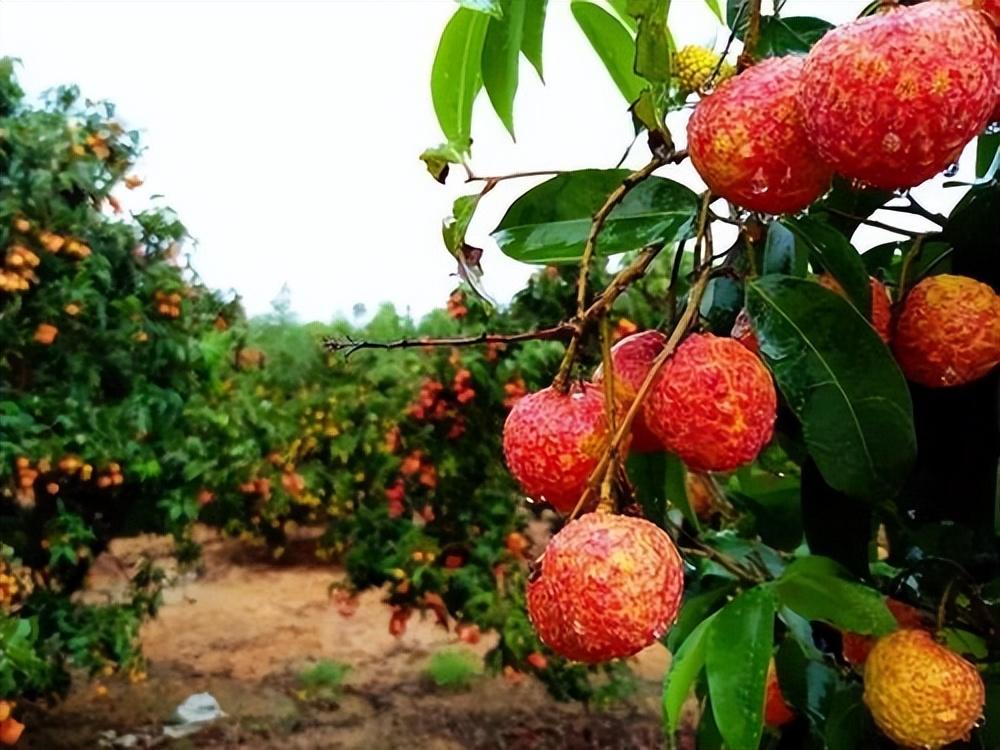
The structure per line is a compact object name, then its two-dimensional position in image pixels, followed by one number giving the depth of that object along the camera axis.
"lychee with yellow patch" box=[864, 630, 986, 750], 0.40
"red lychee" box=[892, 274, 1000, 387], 0.35
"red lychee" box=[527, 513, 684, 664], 0.28
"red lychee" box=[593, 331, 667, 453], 0.33
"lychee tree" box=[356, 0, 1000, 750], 0.28
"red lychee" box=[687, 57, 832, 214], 0.29
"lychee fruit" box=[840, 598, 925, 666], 0.46
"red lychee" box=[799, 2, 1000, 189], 0.26
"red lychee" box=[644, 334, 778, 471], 0.30
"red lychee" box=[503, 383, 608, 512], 0.32
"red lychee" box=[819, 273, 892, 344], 0.39
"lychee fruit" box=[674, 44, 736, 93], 0.37
